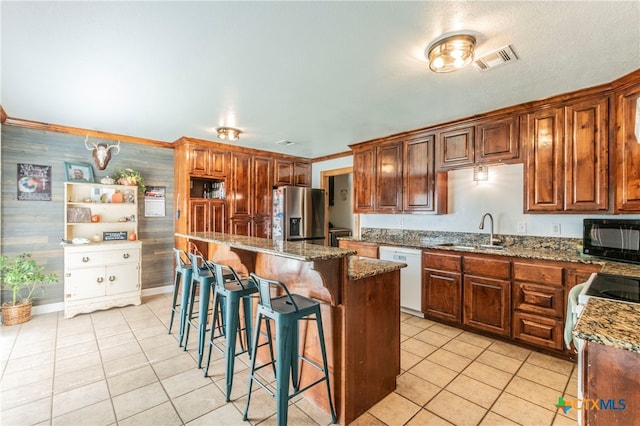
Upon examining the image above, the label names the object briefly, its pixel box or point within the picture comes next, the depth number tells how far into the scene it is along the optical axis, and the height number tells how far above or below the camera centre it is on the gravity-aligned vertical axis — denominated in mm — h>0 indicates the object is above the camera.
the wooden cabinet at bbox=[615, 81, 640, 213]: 2244 +447
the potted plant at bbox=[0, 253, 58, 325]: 3252 -814
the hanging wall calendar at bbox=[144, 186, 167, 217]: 4434 +164
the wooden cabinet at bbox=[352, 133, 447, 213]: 3656 +474
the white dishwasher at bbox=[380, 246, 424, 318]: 3482 -785
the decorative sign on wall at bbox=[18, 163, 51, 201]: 3553 +358
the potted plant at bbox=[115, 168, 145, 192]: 4094 +486
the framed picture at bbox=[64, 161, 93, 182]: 3779 +523
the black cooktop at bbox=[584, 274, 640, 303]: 1455 -416
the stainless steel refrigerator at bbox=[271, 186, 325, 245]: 5062 -38
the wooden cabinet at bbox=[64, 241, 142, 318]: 3553 -834
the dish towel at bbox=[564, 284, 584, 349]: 1624 -563
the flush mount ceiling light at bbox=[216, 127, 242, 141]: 3708 +1014
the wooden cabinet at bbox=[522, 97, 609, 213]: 2486 +500
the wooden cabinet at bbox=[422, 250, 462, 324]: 3146 -823
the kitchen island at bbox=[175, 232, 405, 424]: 1770 -691
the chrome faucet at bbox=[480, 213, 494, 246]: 3320 -156
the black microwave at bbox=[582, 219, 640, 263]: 2262 -213
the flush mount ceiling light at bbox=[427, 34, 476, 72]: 1750 +996
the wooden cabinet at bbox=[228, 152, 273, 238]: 4824 +296
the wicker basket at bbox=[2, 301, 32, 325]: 3273 -1164
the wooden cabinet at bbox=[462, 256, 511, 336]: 2822 -821
